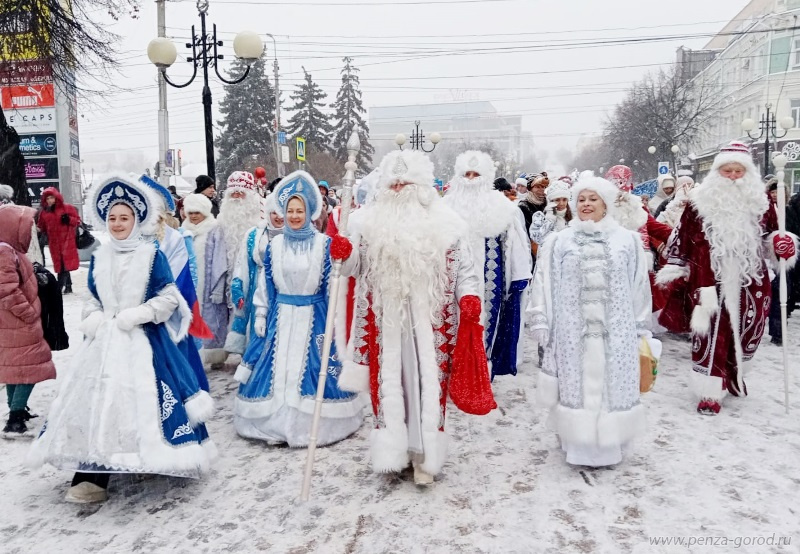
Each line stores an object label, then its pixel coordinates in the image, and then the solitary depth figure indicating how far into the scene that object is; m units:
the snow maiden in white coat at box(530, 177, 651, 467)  4.35
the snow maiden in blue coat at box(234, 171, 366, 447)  4.93
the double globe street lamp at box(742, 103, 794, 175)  15.79
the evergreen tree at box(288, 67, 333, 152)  43.56
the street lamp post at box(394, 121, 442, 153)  18.78
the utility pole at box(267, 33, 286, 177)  27.61
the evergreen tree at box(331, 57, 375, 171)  45.59
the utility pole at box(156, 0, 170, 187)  14.39
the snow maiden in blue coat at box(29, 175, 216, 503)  3.71
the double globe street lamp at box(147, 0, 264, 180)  10.25
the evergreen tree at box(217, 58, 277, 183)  41.19
